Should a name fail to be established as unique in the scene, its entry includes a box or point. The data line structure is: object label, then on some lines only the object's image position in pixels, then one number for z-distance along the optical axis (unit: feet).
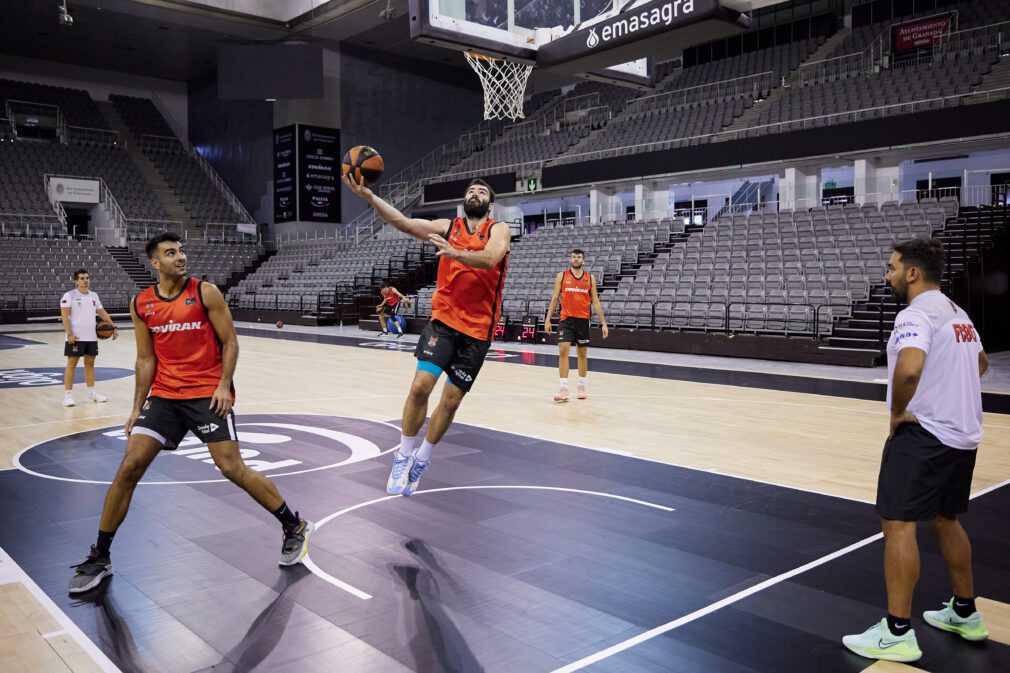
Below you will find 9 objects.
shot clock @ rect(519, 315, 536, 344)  62.75
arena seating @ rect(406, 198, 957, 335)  51.01
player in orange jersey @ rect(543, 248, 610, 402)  32.07
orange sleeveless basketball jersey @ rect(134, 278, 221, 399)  13.14
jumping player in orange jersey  16.19
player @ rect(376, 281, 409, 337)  70.54
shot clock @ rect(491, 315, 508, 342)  64.59
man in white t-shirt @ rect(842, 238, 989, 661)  10.01
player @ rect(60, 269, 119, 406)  30.91
